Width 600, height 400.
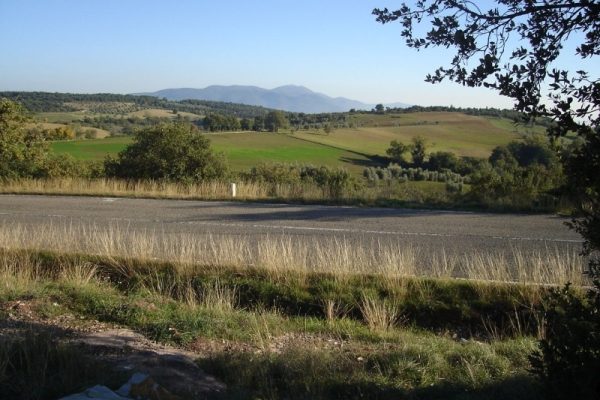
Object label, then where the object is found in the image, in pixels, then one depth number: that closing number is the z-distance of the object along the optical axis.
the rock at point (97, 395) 3.23
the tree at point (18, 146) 20.59
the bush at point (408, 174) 41.94
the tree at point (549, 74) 2.80
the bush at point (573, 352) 2.73
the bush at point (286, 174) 26.66
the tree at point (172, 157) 20.55
